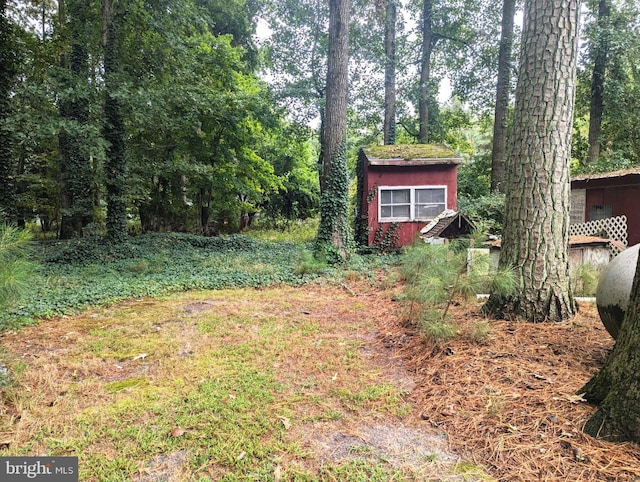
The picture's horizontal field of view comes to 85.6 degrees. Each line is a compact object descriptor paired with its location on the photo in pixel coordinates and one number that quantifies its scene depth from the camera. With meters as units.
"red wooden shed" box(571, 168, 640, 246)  9.06
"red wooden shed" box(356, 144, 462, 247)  10.55
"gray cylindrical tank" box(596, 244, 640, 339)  2.29
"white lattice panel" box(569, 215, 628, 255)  8.23
